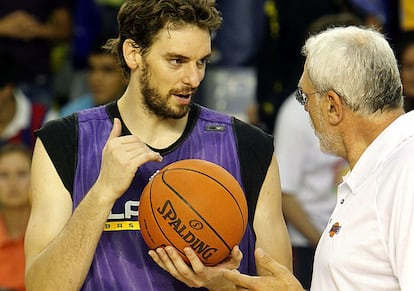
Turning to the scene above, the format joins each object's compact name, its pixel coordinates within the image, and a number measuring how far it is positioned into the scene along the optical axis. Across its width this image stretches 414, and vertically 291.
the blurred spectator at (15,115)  18.31
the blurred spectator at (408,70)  16.67
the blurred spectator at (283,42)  18.25
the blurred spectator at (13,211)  15.16
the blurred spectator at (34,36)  19.61
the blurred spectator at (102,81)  18.11
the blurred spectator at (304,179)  15.73
